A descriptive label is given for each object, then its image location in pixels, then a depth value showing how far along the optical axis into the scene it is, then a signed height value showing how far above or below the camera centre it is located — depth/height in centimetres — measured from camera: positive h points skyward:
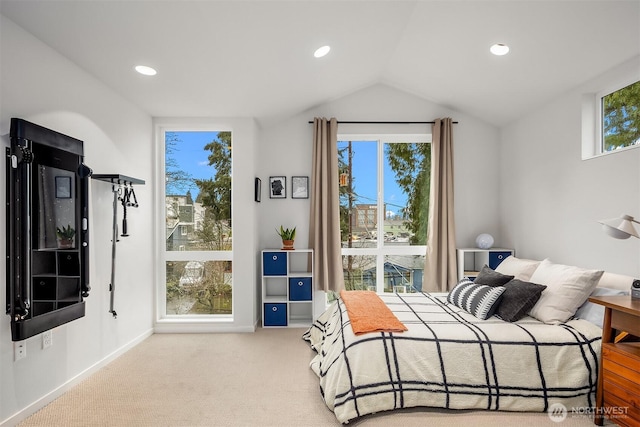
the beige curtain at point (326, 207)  434 +6
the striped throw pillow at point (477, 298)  269 -69
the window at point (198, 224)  411 -13
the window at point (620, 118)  283 +79
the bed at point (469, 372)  222 -101
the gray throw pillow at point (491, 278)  299 -57
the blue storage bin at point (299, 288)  412 -88
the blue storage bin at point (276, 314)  411 -118
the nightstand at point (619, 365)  195 -88
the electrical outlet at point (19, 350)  214 -84
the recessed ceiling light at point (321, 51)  305 +140
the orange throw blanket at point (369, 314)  240 -77
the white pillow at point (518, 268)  310 -51
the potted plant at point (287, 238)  422 -31
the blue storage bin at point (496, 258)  414 -54
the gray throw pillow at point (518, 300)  262 -66
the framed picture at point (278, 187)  445 +32
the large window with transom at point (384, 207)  454 +7
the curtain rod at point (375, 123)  448 +113
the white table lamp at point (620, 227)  216 -10
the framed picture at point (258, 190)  407 +26
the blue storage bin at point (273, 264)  410 -60
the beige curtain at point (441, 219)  432 -9
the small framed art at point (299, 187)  446 +32
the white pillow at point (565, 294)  253 -60
